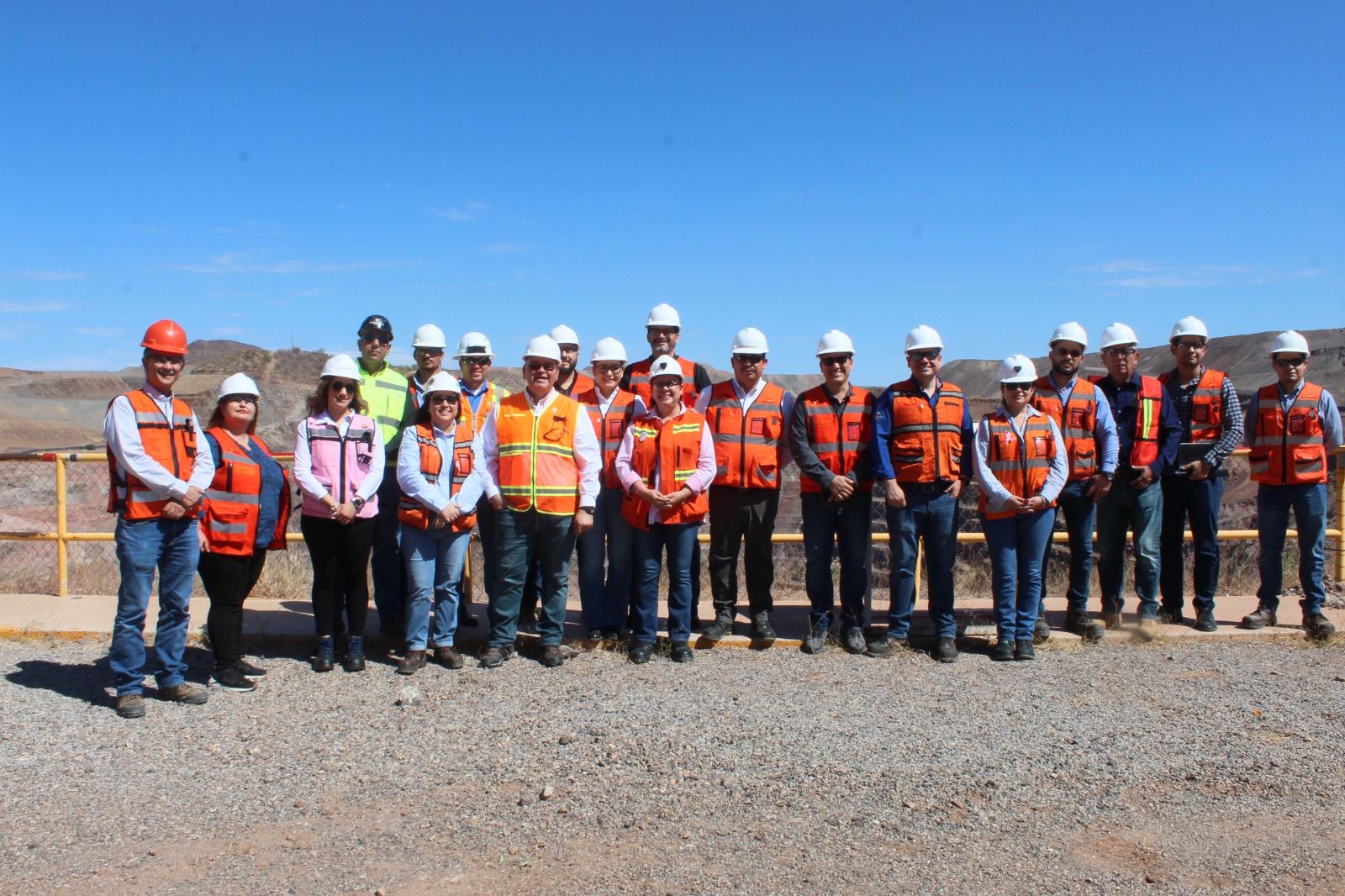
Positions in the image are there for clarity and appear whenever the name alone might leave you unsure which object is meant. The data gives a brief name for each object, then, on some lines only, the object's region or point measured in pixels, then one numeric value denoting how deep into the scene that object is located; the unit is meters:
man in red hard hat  5.54
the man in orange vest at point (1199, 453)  7.29
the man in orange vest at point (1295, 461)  7.27
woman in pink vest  6.21
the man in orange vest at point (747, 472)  6.79
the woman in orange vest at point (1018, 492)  6.67
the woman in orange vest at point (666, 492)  6.51
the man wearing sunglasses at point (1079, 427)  6.98
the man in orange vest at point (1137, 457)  7.16
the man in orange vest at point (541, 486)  6.40
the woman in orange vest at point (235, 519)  5.95
